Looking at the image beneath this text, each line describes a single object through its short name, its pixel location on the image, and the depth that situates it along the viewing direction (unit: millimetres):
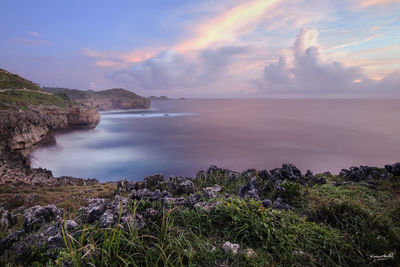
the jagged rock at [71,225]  3510
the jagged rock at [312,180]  7874
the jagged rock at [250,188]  6166
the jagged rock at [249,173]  8784
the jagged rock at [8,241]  3422
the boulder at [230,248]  2905
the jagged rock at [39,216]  4312
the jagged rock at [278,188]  6091
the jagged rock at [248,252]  2834
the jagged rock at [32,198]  7244
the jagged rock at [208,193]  5020
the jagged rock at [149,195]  4811
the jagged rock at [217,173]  8940
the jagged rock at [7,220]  4799
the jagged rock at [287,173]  7914
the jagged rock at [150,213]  3785
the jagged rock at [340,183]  7646
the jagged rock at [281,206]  5028
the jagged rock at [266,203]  4918
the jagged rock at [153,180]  8250
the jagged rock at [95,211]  3847
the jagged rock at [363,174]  8515
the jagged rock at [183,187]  6965
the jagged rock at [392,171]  7809
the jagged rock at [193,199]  4524
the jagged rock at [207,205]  3972
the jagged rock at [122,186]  8211
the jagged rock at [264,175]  8545
